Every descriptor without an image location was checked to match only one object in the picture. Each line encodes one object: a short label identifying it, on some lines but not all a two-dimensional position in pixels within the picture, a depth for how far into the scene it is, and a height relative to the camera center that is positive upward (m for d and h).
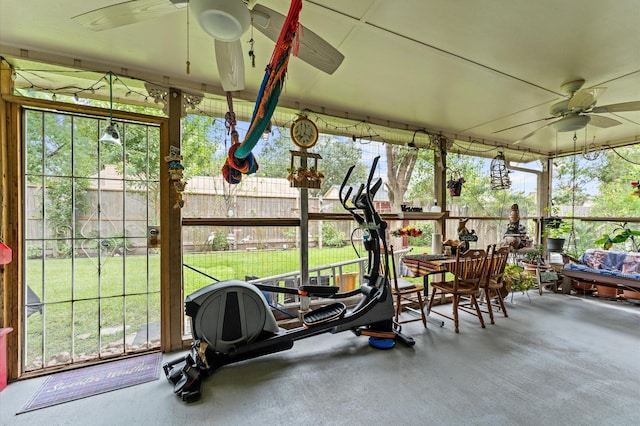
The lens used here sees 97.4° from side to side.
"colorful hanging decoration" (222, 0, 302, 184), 1.20 +0.61
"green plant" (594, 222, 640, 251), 4.47 -0.45
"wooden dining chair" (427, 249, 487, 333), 3.34 -0.82
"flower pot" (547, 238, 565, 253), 5.10 -0.62
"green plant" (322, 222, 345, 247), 3.74 -0.33
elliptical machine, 2.32 -1.03
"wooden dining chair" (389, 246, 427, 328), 3.31 -0.96
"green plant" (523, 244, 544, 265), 4.96 -0.82
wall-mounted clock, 3.29 +0.93
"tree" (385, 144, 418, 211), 4.27 +0.64
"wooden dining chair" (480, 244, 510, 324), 3.46 -0.82
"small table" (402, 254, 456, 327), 3.47 -0.69
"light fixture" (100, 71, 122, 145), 2.31 +0.63
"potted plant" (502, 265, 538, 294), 4.17 -1.03
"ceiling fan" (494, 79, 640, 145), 2.62 +1.02
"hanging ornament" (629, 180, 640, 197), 4.21 +0.32
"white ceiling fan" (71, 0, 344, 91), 1.29 +0.99
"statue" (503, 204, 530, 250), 4.76 -0.35
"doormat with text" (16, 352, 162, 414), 2.08 -1.38
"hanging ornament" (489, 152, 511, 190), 4.65 +0.62
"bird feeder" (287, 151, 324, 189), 3.26 +0.46
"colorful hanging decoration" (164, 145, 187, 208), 2.68 +0.40
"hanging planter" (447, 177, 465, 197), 4.37 +0.39
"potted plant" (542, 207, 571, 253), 5.12 -0.38
